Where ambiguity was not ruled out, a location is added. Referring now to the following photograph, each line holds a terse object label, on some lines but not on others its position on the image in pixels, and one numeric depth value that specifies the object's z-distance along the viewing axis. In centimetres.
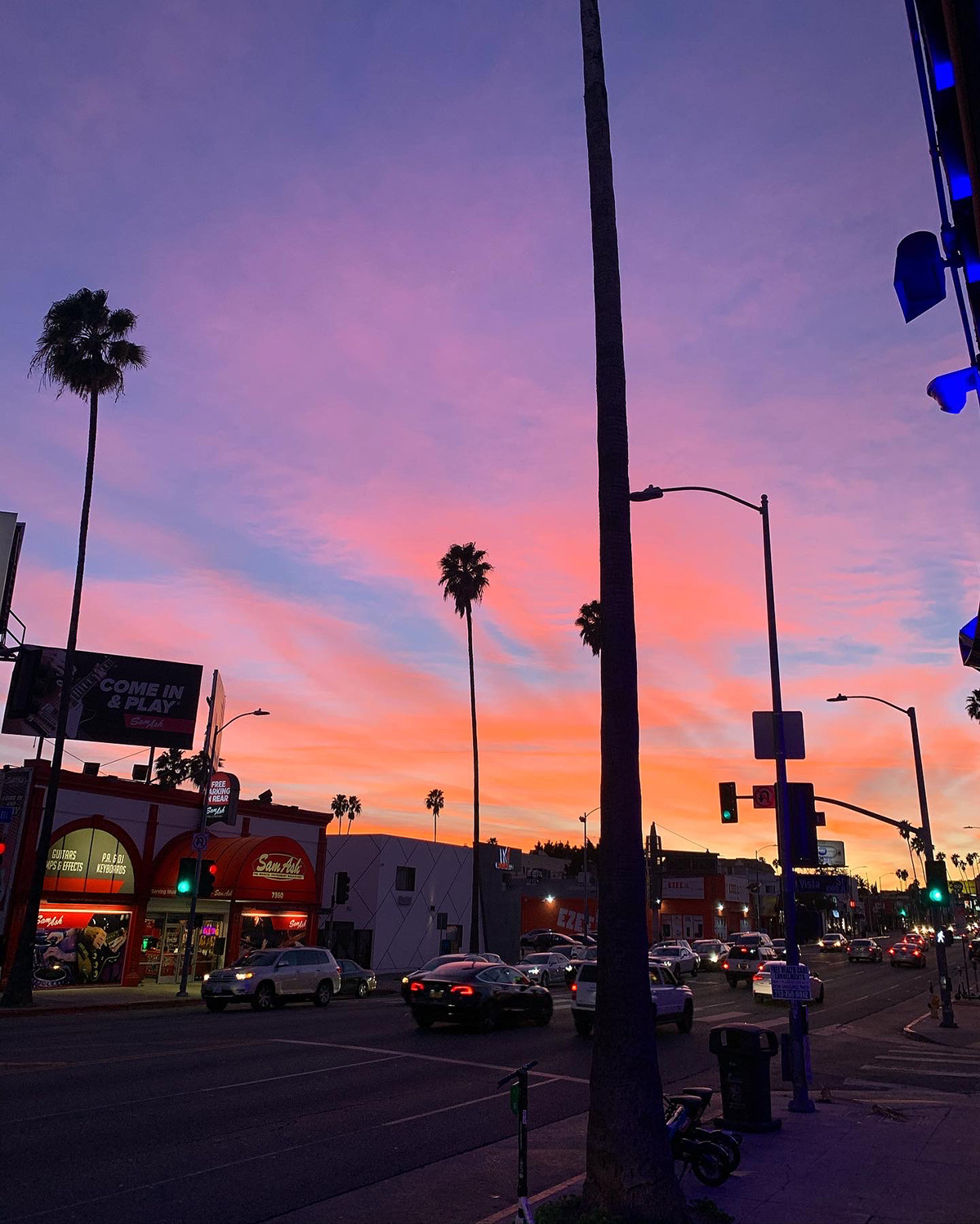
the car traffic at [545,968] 3794
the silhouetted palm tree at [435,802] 15662
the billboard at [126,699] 4038
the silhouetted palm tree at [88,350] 3031
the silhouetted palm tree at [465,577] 5284
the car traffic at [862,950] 6581
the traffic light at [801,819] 1836
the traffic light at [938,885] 2534
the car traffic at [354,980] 3319
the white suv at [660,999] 2248
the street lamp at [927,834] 2539
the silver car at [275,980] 2605
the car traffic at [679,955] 4401
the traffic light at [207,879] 2986
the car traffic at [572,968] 3953
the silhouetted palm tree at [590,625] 6275
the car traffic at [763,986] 3209
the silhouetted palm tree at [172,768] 9294
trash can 1131
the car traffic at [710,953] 5662
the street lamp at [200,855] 3017
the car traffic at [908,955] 6070
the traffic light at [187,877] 2940
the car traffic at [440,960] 2280
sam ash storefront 3192
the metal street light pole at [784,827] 1299
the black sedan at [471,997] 2202
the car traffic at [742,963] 4359
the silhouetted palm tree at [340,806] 15585
